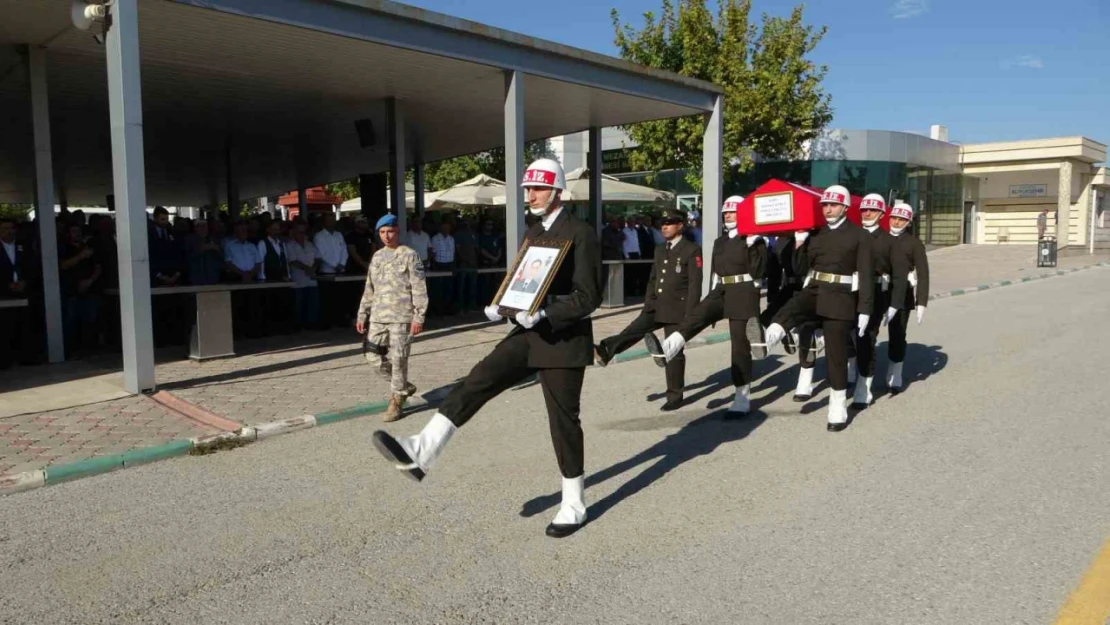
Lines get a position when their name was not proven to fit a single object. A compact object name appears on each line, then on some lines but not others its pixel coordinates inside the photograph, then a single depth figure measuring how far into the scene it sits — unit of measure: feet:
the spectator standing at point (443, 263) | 46.80
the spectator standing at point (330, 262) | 41.37
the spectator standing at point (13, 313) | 30.50
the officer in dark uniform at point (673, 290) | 24.62
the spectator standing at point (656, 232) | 60.14
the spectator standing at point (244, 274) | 37.73
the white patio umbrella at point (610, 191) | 66.39
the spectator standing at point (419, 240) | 45.73
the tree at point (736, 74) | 79.00
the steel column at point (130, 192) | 24.52
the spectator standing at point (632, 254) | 57.72
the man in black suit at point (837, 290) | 22.26
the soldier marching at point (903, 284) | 26.76
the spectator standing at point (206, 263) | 34.47
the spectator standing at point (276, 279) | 38.93
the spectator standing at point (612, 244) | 54.95
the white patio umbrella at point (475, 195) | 66.44
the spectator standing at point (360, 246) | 43.78
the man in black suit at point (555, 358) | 14.03
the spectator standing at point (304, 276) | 39.86
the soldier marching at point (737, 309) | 23.50
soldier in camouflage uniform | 23.52
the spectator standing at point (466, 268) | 48.00
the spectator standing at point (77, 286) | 33.12
